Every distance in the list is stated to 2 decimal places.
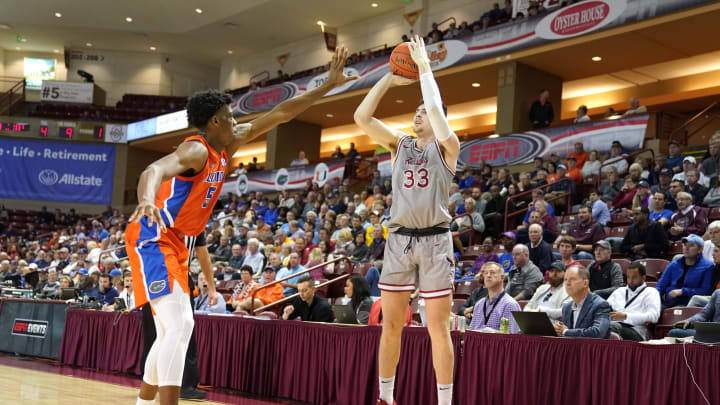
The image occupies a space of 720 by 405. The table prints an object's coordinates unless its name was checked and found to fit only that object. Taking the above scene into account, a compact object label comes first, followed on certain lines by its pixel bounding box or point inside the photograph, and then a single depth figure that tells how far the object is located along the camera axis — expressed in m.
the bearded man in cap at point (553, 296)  6.80
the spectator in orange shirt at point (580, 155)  13.05
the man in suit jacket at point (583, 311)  5.22
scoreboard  27.81
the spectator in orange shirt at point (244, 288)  9.28
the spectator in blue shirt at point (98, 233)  20.67
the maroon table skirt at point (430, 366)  4.35
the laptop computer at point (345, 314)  6.93
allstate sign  27.61
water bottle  5.59
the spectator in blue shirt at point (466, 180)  13.81
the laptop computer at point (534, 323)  4.99
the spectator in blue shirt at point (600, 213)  10.34
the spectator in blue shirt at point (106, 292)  10.65
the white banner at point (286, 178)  19.30
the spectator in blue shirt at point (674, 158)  10.85
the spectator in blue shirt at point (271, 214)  17.06
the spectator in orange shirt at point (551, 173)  12.27
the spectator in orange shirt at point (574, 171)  12.34
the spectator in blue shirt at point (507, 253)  8.98
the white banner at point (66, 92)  29.67
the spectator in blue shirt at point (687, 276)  7.00
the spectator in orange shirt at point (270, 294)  9.14
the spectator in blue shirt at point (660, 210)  9.10
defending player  3.25
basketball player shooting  3.77
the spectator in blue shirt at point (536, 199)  10.48
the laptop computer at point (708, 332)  4.35
